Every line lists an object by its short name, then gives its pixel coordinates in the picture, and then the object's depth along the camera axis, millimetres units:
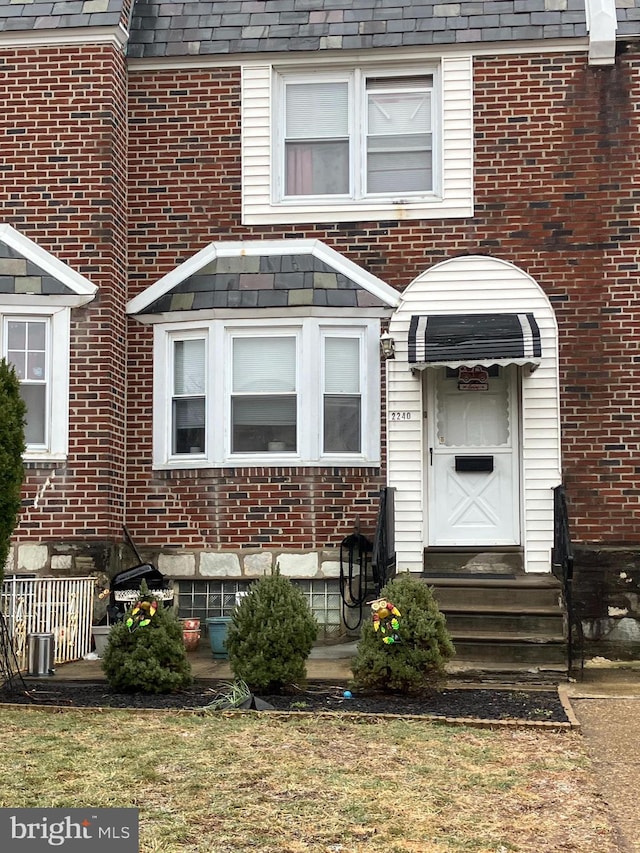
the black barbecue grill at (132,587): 10694
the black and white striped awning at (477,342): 10789
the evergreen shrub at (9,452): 7836
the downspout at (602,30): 11523
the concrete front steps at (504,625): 9570
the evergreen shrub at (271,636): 8352
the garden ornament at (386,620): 8344
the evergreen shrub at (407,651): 8305
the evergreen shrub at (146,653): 8469
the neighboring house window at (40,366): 11422
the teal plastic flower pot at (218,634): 10727
